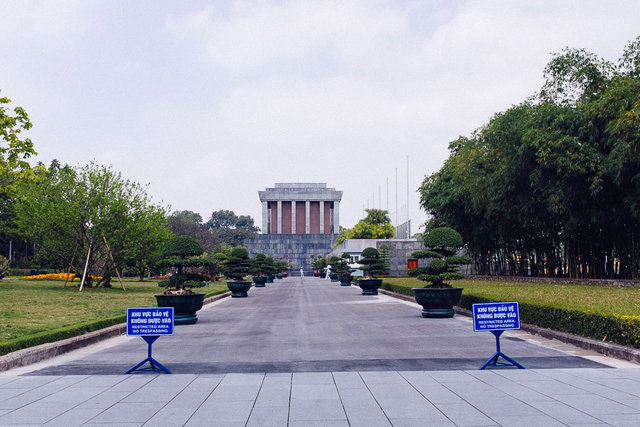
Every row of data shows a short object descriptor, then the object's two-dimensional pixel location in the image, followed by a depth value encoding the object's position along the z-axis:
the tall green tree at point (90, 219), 33.84
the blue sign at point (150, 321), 8.76
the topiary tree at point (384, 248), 51.03
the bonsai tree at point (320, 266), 78.25
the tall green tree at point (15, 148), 20.17
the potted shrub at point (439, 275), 17.41
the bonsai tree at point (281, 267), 73.21
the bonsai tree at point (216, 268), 50.50
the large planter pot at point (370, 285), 32.06
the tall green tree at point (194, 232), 74.93
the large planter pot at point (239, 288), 30.73
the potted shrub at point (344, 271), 48.78
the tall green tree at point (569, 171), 23.80
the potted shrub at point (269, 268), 51.28
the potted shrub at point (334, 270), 55.06
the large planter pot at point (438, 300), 17.34
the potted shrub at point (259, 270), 46.12
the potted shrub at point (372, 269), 31.69
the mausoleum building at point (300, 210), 122.81
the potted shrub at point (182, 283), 16.34
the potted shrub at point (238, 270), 30.91
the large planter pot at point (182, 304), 16.31
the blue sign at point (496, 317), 8.88
